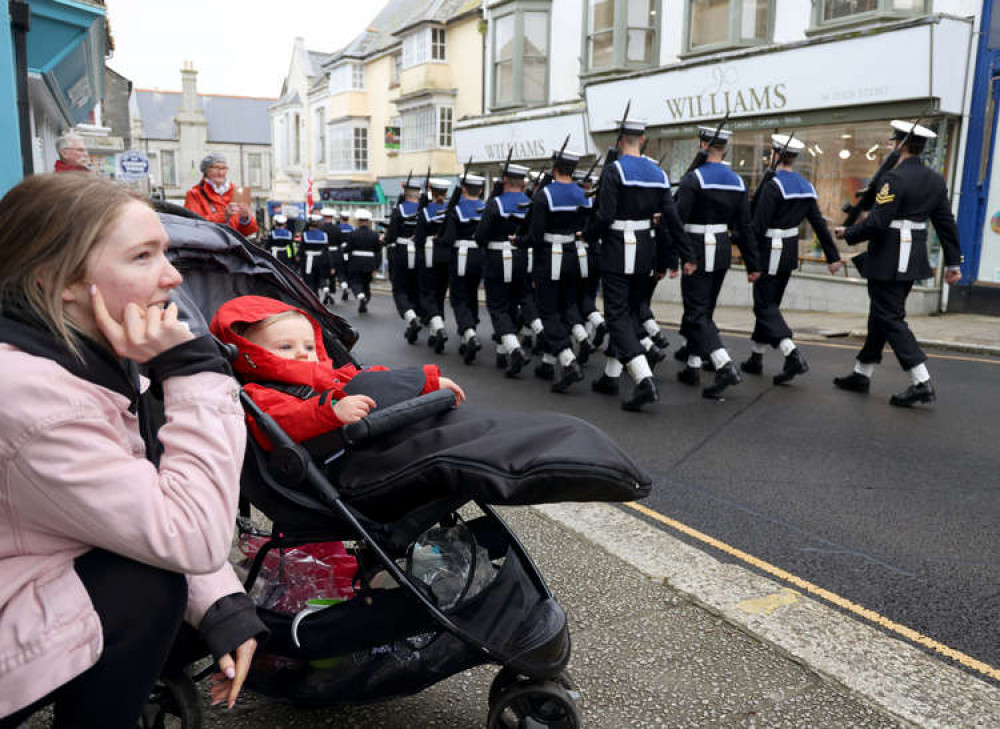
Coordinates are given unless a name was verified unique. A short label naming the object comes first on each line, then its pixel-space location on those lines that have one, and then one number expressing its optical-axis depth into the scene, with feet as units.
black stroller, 7.14
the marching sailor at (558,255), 27.66
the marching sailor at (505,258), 30.77
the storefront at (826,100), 42.24
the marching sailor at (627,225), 24.72
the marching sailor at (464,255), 34.09
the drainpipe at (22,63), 26.84
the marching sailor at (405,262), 39.42
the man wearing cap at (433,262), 36.76
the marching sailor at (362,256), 55.36
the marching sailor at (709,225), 26.16
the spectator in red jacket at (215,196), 31.30
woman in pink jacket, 5.14
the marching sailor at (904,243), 23.73
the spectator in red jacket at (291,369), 7.85
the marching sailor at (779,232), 27.50
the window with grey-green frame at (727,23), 52.24
